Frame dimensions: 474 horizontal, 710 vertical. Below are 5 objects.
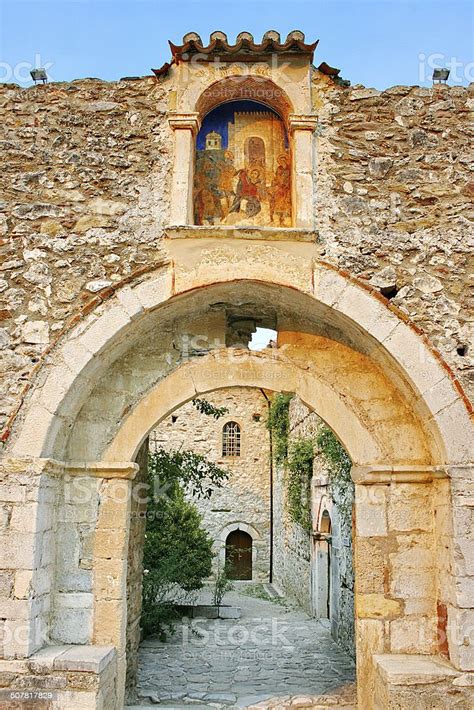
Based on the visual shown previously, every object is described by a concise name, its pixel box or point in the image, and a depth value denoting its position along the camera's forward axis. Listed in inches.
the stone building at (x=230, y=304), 171.8
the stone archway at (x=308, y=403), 172.1
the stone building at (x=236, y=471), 684.1
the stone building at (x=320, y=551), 321.4
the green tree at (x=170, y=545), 342.3
